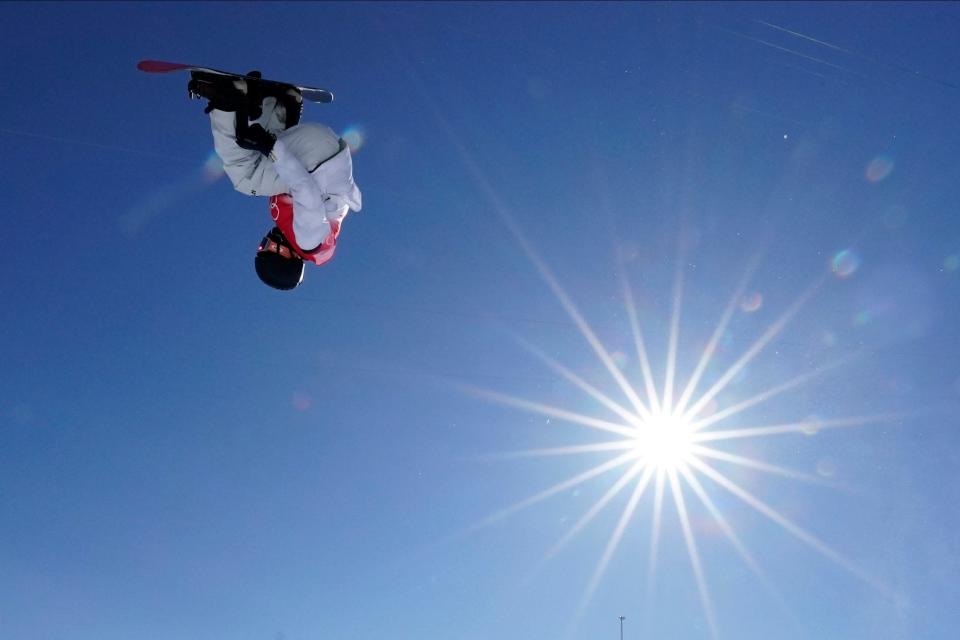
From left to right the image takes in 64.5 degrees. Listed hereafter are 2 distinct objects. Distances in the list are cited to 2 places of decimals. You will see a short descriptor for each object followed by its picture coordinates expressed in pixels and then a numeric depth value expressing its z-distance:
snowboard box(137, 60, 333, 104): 5.29
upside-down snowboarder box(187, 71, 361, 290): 5.39
